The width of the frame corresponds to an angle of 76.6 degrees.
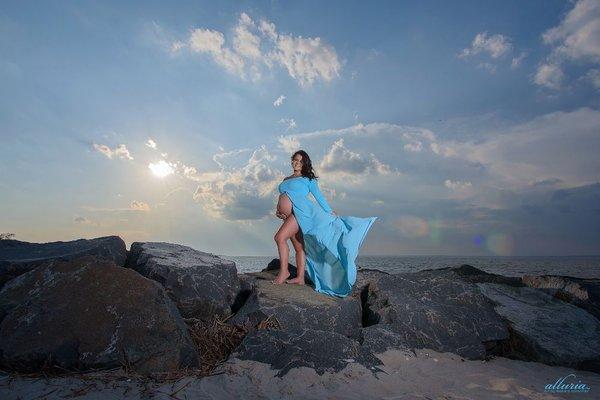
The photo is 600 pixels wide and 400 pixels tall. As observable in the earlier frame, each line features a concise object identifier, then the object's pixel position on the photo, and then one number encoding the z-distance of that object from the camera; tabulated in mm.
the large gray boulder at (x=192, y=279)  5234
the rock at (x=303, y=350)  4223
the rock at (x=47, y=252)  5090
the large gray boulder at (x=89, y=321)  3664
